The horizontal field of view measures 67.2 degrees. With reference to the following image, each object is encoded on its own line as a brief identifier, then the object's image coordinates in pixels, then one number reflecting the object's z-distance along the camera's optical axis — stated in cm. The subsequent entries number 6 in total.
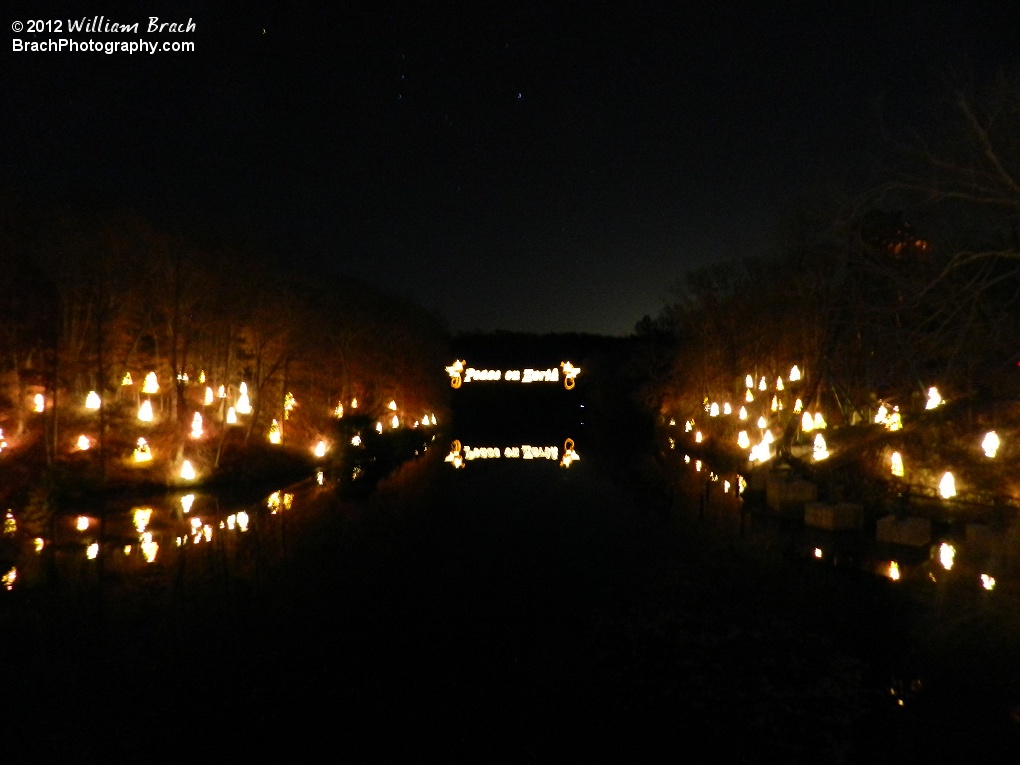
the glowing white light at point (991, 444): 1559
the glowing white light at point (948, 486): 1589
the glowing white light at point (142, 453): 2161
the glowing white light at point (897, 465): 1717
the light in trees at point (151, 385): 2583
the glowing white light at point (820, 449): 2148
